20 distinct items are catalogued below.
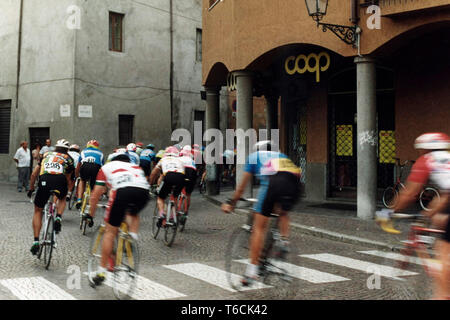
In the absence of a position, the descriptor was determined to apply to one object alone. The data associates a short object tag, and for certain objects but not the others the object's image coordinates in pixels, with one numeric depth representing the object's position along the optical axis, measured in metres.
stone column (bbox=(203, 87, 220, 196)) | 18.81
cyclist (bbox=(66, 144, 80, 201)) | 14.38
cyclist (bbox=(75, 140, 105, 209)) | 12.30
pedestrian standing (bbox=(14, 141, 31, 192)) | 20.34
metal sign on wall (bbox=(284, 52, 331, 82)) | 14.02
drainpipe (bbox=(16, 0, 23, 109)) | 24.20
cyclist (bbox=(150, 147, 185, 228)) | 10.16
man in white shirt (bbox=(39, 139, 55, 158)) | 21.00
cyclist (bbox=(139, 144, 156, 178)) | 18.34
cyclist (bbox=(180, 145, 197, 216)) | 11.10
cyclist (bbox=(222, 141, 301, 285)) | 5.90
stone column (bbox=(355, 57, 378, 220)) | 12.28
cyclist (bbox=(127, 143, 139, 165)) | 15.34
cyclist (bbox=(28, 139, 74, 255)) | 8.12
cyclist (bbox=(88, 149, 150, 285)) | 5.78
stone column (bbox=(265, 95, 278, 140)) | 21.89
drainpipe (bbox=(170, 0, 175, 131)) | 25.64
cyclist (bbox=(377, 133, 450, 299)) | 4.97
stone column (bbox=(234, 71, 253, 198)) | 15.02
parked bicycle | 13.42
